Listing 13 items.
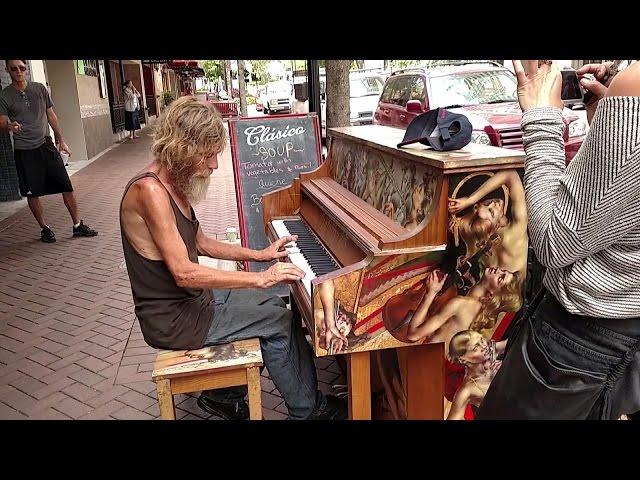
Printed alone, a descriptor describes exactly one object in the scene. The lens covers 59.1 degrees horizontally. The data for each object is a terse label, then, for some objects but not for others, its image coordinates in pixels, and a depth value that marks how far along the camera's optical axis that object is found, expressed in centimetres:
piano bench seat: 246
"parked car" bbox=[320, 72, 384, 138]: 1347
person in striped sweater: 125
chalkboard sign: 467
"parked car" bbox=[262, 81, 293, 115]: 2909
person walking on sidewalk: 1816
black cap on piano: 241
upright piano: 220
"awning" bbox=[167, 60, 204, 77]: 3377
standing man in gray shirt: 643
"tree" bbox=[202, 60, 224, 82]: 5008
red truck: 716
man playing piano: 244
